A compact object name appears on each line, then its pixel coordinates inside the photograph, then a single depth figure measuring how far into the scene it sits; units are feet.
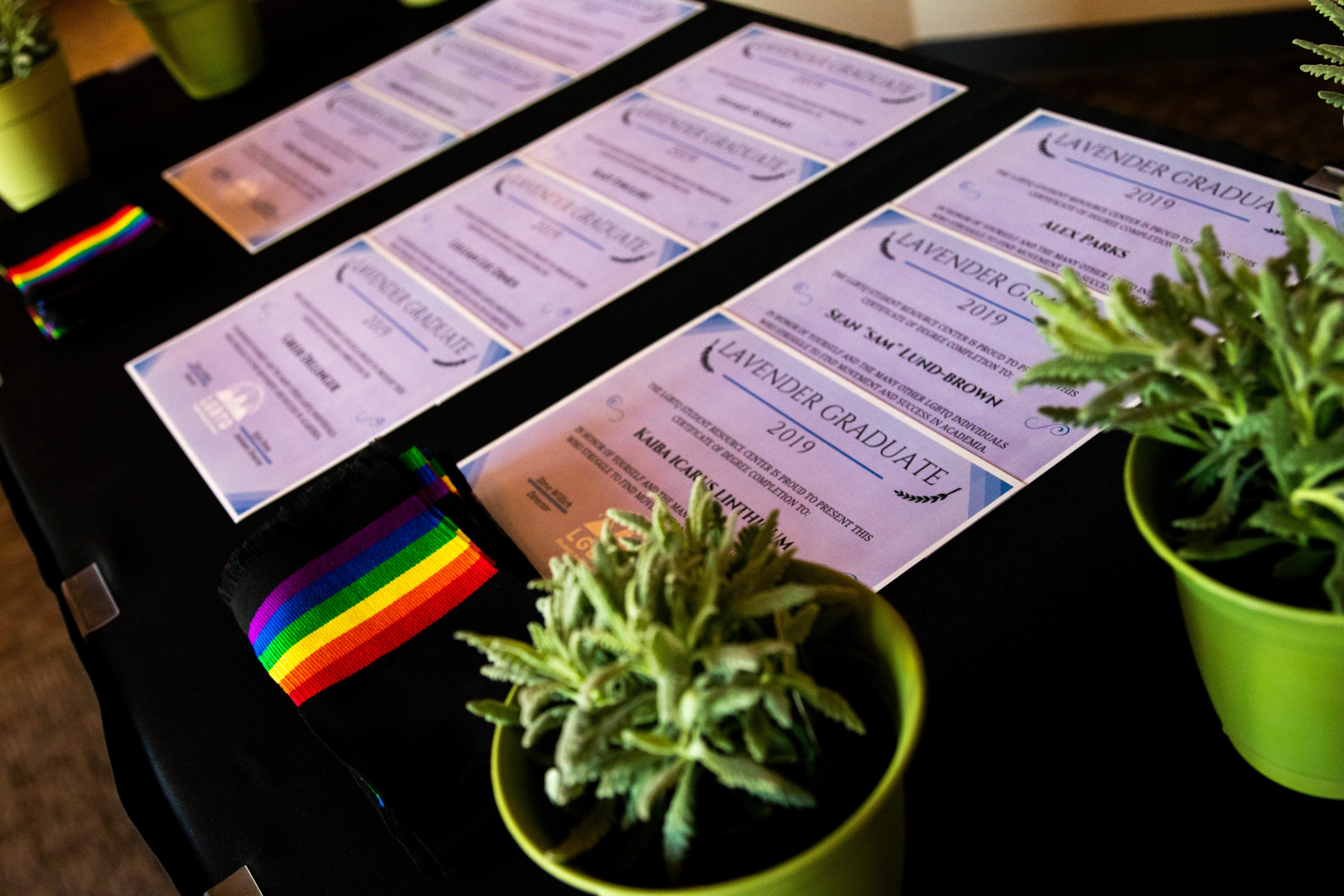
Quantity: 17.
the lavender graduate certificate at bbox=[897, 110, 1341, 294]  2.75
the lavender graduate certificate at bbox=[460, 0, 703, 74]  4.50
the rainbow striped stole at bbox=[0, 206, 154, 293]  3.84
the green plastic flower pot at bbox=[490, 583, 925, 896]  1.40
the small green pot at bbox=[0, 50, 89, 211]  4.19
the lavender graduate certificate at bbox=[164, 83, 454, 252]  4.16
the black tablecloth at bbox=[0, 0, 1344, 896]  1.80
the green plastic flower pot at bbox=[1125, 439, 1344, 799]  1.43
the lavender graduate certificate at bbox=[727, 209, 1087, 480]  2.51
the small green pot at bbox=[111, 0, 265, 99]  4.66
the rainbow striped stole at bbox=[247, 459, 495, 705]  2.34
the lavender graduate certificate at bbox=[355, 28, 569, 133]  4.38
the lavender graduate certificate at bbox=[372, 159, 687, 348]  3.35
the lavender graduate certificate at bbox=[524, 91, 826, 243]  3.49
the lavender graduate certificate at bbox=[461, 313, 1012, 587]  2.38
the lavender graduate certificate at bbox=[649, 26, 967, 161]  3.59
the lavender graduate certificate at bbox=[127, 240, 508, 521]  3.15
